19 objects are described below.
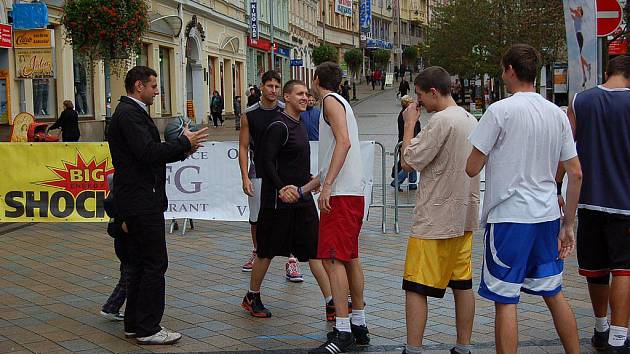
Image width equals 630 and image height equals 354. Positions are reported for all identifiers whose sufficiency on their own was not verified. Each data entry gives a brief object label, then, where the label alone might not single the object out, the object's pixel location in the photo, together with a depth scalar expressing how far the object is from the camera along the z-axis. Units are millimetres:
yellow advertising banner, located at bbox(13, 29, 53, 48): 20906
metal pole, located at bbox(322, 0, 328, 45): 75375
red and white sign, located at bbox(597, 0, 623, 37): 8320
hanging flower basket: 20016
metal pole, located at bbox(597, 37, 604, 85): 8344
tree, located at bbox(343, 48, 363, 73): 73938
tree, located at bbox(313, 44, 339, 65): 62500
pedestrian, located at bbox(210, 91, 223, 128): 36750
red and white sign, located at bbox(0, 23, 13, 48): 20297
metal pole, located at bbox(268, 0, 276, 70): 49312
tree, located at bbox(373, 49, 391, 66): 91250
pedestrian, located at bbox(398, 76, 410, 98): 49062
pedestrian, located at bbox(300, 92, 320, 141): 9141
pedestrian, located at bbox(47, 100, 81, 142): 21469
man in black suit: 5723
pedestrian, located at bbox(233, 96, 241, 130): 40281
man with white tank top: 5598
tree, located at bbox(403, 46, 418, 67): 108188
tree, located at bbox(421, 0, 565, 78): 25094
